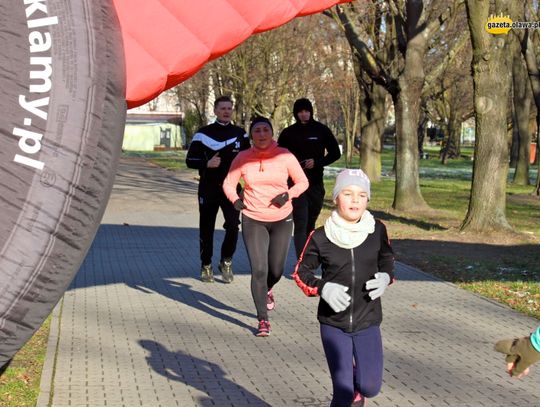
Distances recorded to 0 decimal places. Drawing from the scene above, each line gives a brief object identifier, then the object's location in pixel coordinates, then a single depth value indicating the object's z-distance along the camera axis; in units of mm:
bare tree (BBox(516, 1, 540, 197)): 29906
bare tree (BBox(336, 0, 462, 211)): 21703
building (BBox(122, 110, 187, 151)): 82562
